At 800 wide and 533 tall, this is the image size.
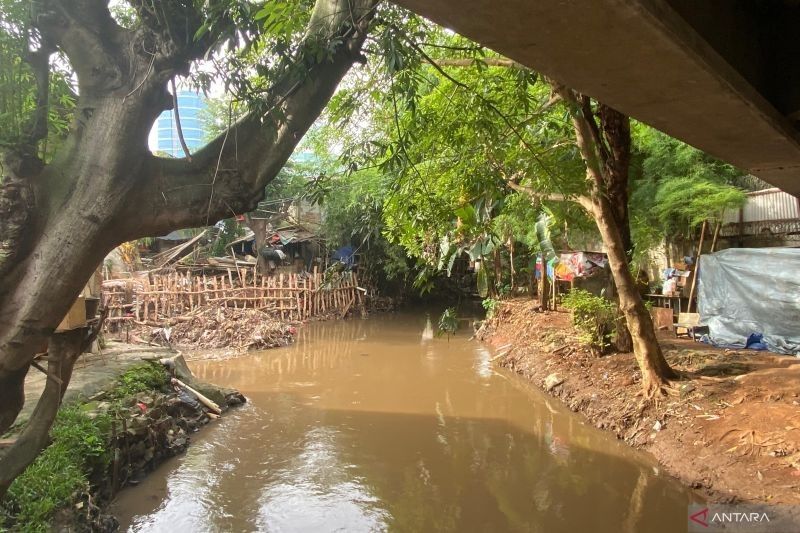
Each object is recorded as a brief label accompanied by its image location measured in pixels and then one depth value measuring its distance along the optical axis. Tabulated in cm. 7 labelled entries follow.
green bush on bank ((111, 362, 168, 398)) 749
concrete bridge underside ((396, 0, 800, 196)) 132
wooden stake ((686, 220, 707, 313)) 1134
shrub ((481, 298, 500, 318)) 1593
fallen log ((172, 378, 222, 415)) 892
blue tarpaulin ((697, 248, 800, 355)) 899
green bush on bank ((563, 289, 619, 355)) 983
